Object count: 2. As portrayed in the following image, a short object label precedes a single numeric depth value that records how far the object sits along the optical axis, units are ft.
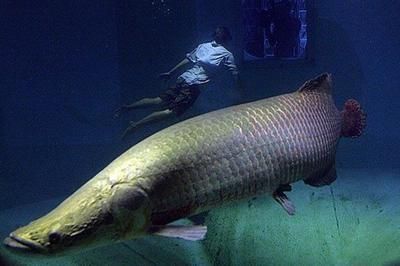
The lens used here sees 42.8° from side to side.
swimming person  22.86
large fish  6.78
